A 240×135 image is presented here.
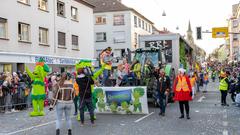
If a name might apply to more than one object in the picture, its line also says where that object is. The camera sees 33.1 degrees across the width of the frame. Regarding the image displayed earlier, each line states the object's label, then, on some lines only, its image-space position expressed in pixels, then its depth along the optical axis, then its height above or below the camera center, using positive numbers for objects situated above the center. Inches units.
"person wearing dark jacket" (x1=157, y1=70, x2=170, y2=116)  574.4 -24.8
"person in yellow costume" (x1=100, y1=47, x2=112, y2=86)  526.6 +19.2
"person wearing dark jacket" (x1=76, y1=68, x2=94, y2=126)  466.0 -20.5
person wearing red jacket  533.6 -26.0
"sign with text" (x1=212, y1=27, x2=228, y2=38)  1539.1 +142.5
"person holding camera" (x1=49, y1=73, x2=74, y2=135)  391.5 -27.6
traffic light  1370.6 +130.3
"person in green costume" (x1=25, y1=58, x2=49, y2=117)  592.1 -19.4
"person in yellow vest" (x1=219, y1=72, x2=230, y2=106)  738.8 -31.1
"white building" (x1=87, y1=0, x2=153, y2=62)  2315.5 +255.3
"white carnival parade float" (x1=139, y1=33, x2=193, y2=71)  861.8 +57.3
